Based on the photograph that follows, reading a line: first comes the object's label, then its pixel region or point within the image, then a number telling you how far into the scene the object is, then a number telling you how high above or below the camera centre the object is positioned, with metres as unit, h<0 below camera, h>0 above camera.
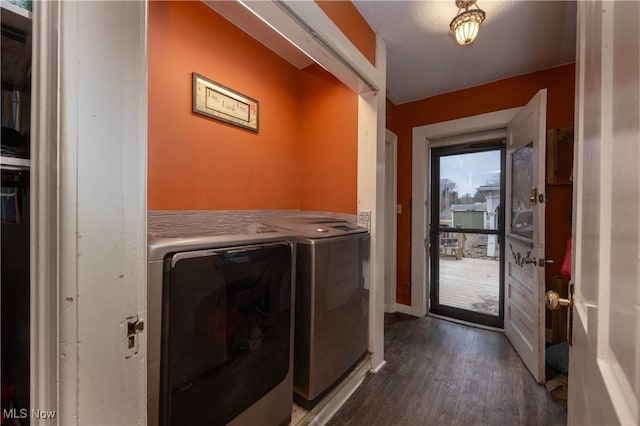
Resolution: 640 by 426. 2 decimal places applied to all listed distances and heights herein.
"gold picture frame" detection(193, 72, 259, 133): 1.62 +0.74
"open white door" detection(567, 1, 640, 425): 0.32 -0.01
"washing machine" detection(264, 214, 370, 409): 1.43 -0.55
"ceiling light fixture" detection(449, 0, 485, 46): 1.47 +1.12
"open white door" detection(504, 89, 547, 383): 1.82 -0.18
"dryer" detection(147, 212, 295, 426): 0.82 -0.45
